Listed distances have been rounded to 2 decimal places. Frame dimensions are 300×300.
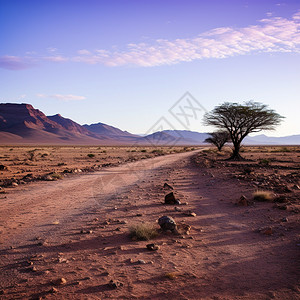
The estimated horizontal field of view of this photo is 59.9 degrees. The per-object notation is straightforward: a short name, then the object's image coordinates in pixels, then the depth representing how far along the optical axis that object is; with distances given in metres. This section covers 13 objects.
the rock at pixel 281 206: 8.29
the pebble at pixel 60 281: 4.12
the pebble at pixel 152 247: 5.45
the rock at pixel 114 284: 4.05
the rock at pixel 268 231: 6.31
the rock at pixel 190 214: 7.88
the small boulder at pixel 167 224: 6.41
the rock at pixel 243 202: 9.04
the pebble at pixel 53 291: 3.90
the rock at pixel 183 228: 6.41
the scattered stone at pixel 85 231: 6.35
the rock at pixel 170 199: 9.30
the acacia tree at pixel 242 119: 30.20
